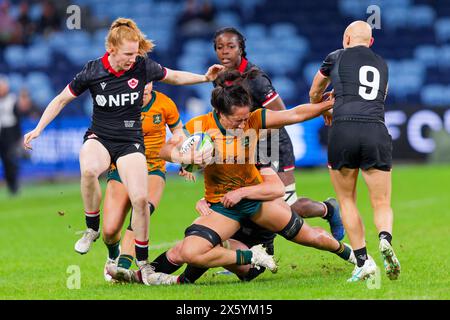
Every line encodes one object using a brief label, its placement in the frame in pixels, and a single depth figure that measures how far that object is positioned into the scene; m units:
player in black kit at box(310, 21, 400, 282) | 7.50
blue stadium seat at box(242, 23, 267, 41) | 25.27
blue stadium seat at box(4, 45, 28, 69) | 25.94
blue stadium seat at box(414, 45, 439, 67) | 24.19
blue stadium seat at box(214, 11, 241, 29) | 25.58
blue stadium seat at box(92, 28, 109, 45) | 25.73
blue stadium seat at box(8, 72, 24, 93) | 25.16
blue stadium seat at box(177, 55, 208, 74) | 24.66
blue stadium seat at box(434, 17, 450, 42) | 24.46
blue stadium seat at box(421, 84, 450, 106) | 23.18
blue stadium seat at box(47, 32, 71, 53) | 25.91
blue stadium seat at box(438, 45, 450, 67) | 24.08
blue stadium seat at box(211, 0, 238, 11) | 26.17
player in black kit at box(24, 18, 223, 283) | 7.74
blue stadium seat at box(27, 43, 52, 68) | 25.64
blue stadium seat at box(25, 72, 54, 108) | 24.06
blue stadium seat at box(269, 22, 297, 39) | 25.25
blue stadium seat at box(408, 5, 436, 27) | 24.75
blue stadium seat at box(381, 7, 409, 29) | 24.80
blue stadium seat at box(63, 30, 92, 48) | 25.89
